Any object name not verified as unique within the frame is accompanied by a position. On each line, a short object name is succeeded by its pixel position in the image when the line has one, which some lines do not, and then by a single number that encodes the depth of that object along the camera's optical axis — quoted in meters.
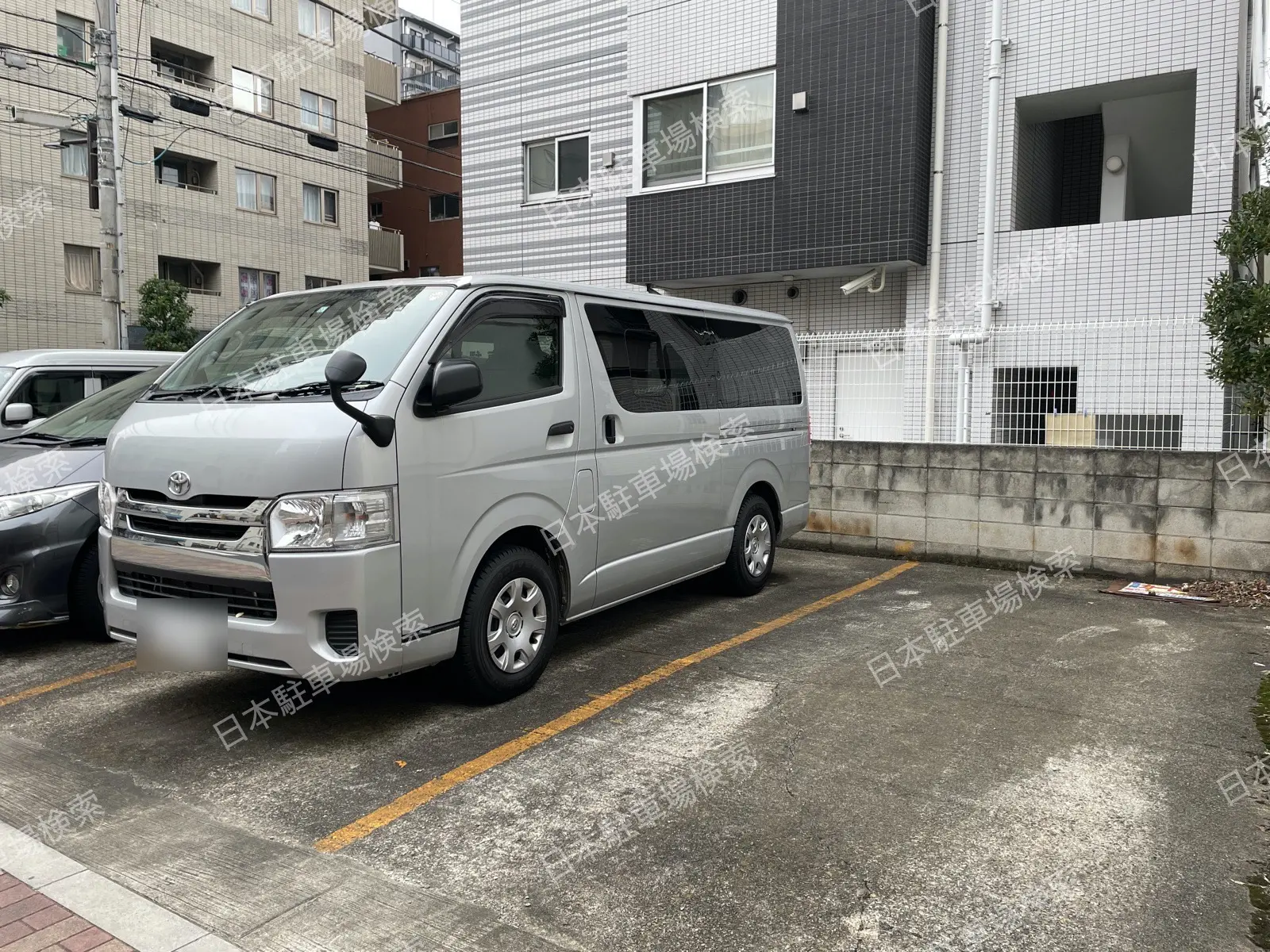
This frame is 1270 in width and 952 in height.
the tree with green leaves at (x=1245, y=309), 6.26
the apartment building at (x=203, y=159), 20.42
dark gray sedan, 5.15
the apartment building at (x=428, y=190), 30.70
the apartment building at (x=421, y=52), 35.81
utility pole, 13.02
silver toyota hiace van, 3.74
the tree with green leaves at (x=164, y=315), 19.19
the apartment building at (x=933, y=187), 8.55
